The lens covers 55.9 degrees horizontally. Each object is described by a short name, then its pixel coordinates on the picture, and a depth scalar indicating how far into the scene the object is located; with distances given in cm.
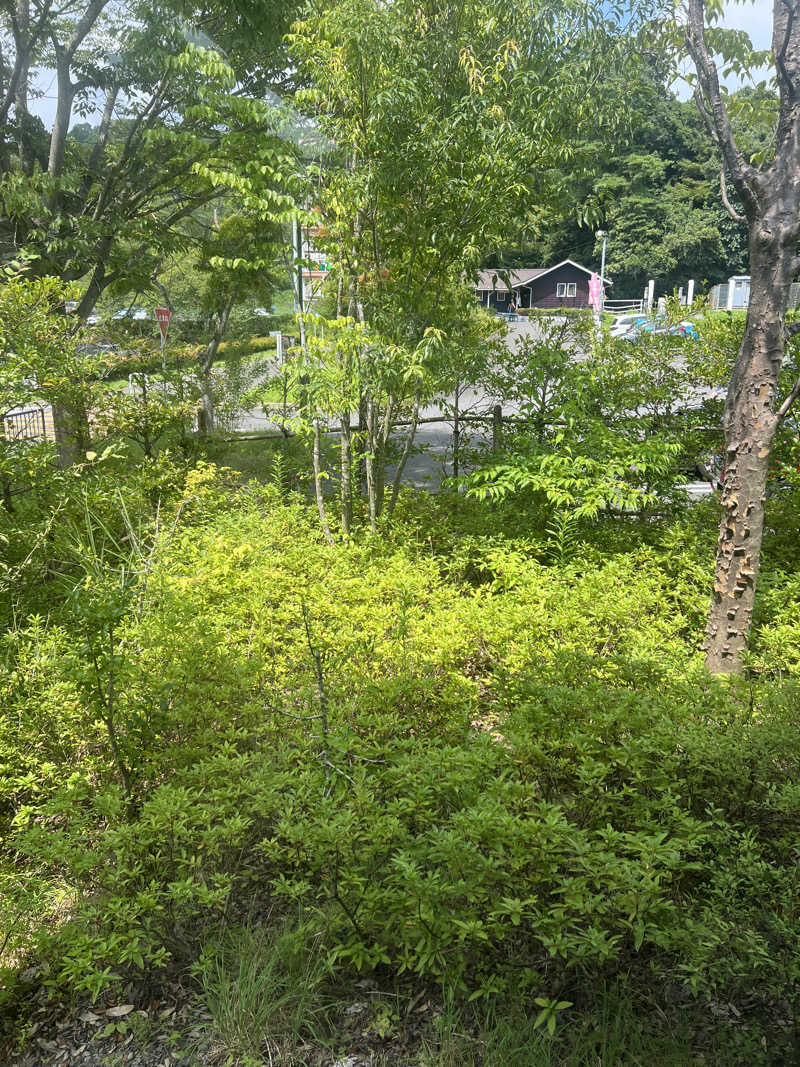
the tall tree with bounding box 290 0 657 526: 496
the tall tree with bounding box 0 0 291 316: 766
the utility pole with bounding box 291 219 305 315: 595
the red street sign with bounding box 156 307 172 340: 1148
